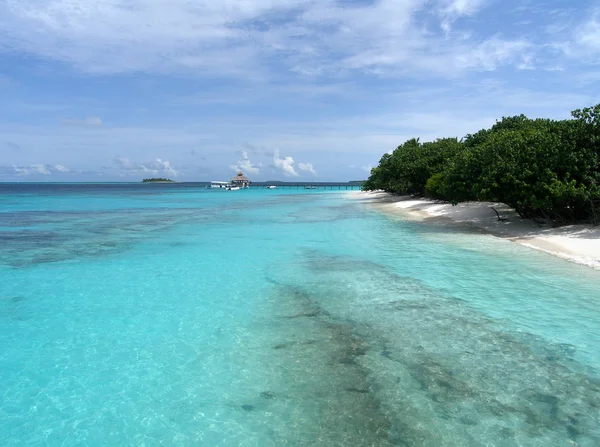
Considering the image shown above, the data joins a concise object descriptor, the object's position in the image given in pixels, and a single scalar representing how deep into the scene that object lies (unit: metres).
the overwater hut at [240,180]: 130.25
